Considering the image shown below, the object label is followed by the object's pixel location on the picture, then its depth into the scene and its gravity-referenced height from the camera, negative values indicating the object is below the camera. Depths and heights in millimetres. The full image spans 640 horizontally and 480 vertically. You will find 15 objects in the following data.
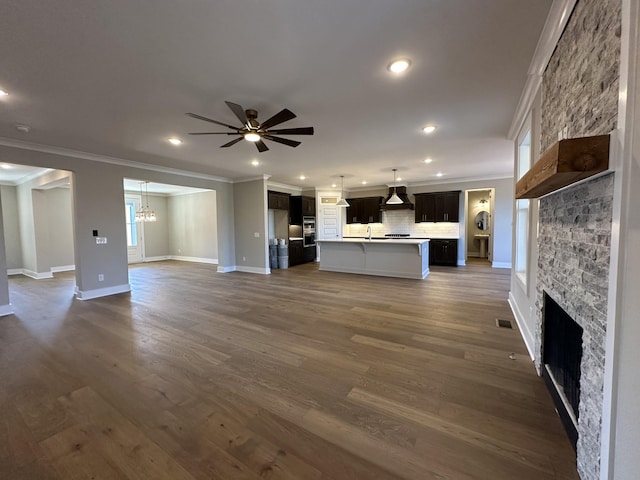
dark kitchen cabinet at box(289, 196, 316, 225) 9047 +625
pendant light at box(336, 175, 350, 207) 7736 +750
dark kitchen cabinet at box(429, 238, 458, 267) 8227 -835
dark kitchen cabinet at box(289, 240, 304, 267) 8850 -867
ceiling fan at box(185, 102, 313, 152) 2710 +1152
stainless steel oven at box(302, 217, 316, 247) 9258 -150
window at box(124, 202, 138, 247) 9539 +177
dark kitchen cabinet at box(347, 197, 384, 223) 9531 +587
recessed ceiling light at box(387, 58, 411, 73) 2291 +1426
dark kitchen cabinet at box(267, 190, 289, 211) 8156 +869
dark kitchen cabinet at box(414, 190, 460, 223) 8328 +589
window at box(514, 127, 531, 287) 3648 +90
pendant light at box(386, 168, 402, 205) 7584 +739
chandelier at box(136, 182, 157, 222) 8280 +429
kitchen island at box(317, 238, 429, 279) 6367 -812
